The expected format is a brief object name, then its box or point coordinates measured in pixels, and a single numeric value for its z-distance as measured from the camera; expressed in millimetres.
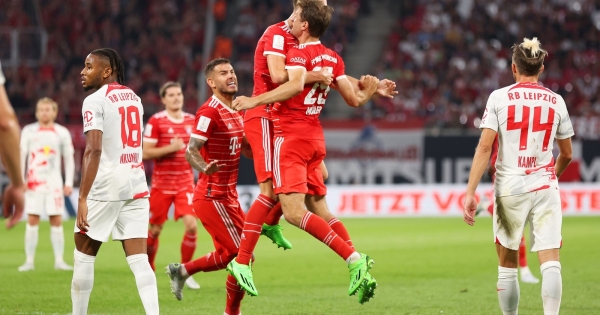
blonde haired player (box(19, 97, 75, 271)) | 23277
